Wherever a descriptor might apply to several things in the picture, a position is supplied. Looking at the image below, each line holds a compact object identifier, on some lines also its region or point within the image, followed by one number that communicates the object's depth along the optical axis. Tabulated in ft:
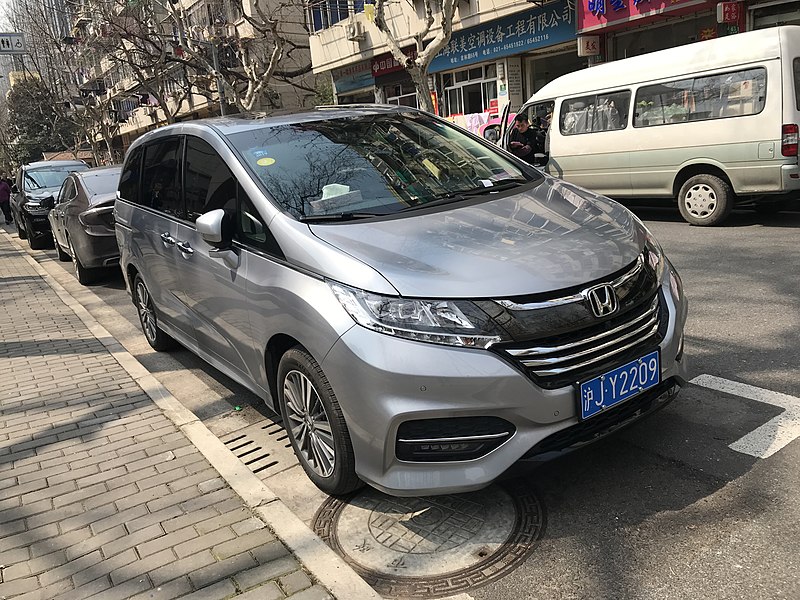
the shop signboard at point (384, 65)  74.95
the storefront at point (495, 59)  55.57
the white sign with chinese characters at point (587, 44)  51.57
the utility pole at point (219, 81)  68.55
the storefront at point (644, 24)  45.39
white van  26.18
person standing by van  37.14
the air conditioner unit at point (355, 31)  74.79
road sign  66.64
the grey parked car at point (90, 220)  29.14
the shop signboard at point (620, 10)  44.62
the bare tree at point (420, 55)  45.62
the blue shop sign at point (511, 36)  54.19
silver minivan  8.44
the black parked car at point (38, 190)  46.16
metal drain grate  12.01
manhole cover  8.43
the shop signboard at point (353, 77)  81.15
